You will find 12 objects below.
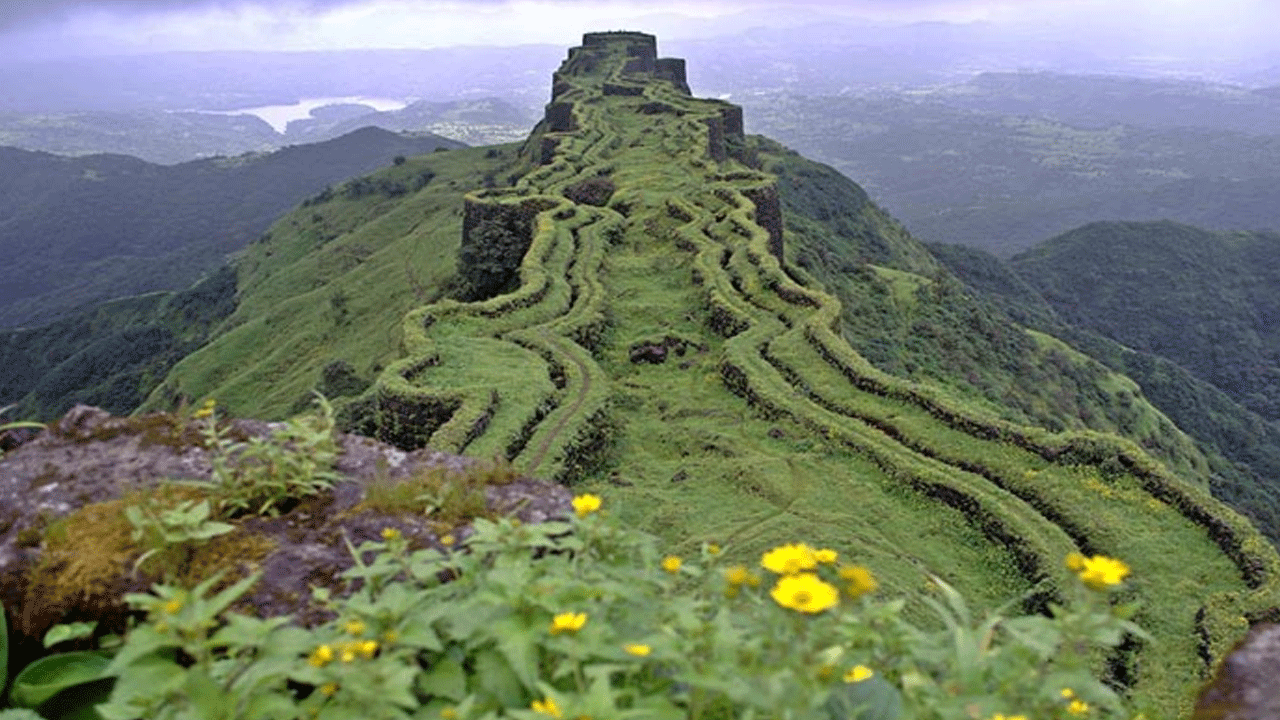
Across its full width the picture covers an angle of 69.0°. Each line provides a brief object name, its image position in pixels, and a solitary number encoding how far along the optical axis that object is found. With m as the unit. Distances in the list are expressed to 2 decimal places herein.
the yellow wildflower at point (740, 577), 3.46
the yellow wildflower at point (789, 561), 3.45
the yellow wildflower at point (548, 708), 3.13
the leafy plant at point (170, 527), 4.78
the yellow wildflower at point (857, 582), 3.20
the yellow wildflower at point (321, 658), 3.32
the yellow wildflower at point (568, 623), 3.42
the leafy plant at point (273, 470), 5.77
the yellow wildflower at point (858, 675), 3.48
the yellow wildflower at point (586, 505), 4.37
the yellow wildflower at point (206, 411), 6.40
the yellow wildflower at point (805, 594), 3.09
